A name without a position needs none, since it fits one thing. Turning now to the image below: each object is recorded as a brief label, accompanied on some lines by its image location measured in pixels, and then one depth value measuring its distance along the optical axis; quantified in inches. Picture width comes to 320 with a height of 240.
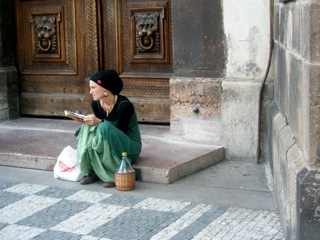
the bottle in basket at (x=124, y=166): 226.5
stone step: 242.7
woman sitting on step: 230.5
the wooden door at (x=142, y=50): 303.3
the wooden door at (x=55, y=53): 323.0
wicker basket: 228.1
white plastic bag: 244.2
